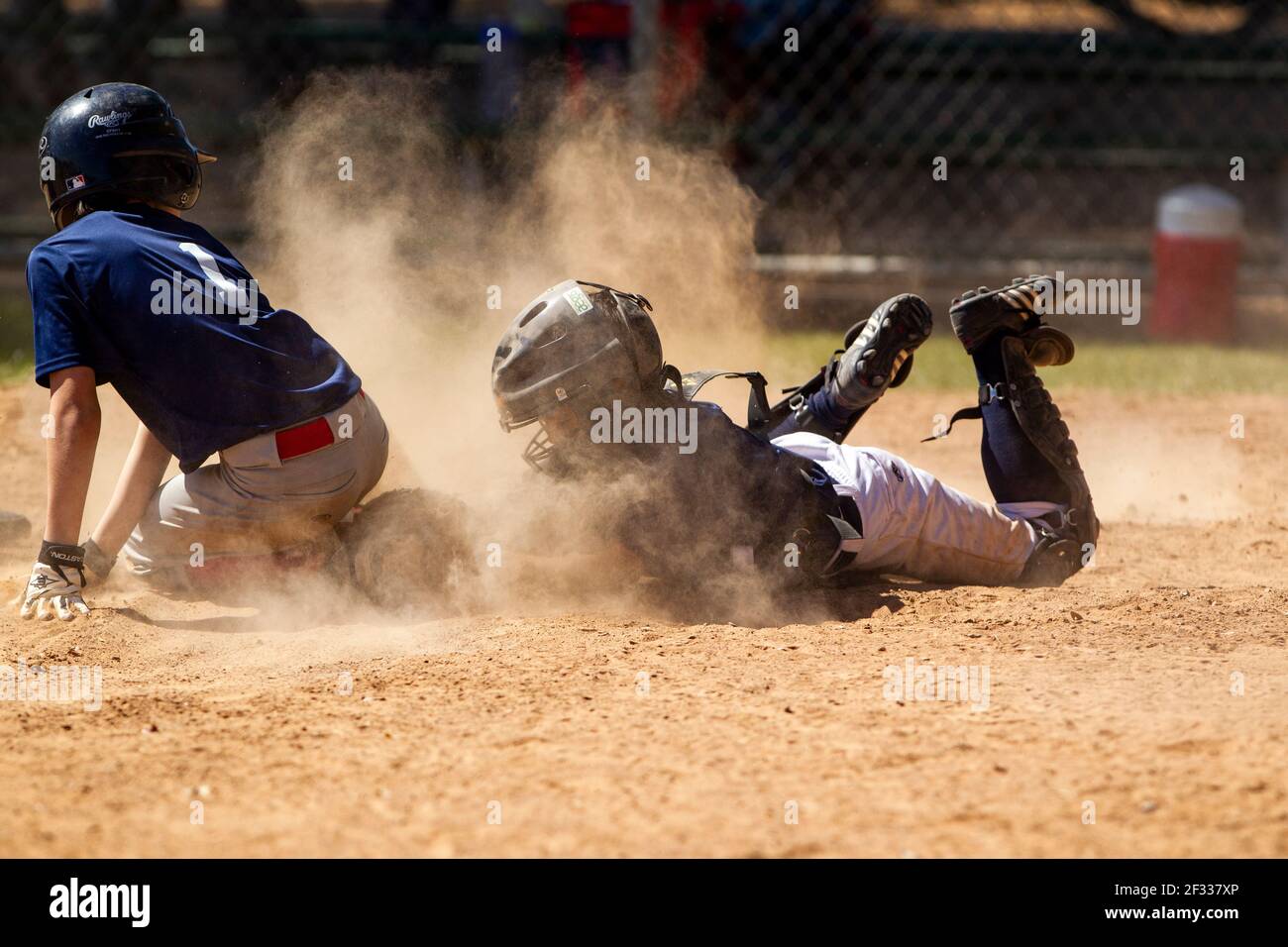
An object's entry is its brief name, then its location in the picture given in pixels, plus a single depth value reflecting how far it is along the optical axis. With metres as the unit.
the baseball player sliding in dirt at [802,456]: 7.85
